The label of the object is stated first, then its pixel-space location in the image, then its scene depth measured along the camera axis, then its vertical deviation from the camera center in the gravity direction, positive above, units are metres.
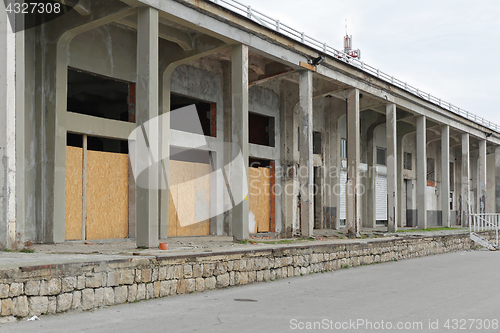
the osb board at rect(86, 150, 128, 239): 13.39 -0.12
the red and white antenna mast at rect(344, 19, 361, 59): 37.40 +12.09
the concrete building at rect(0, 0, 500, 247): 11.20 +2.09
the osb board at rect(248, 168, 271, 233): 19.78 -0.36
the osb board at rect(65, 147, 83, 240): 12.69 -0.03
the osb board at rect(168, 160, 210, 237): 16.03 -0.30
